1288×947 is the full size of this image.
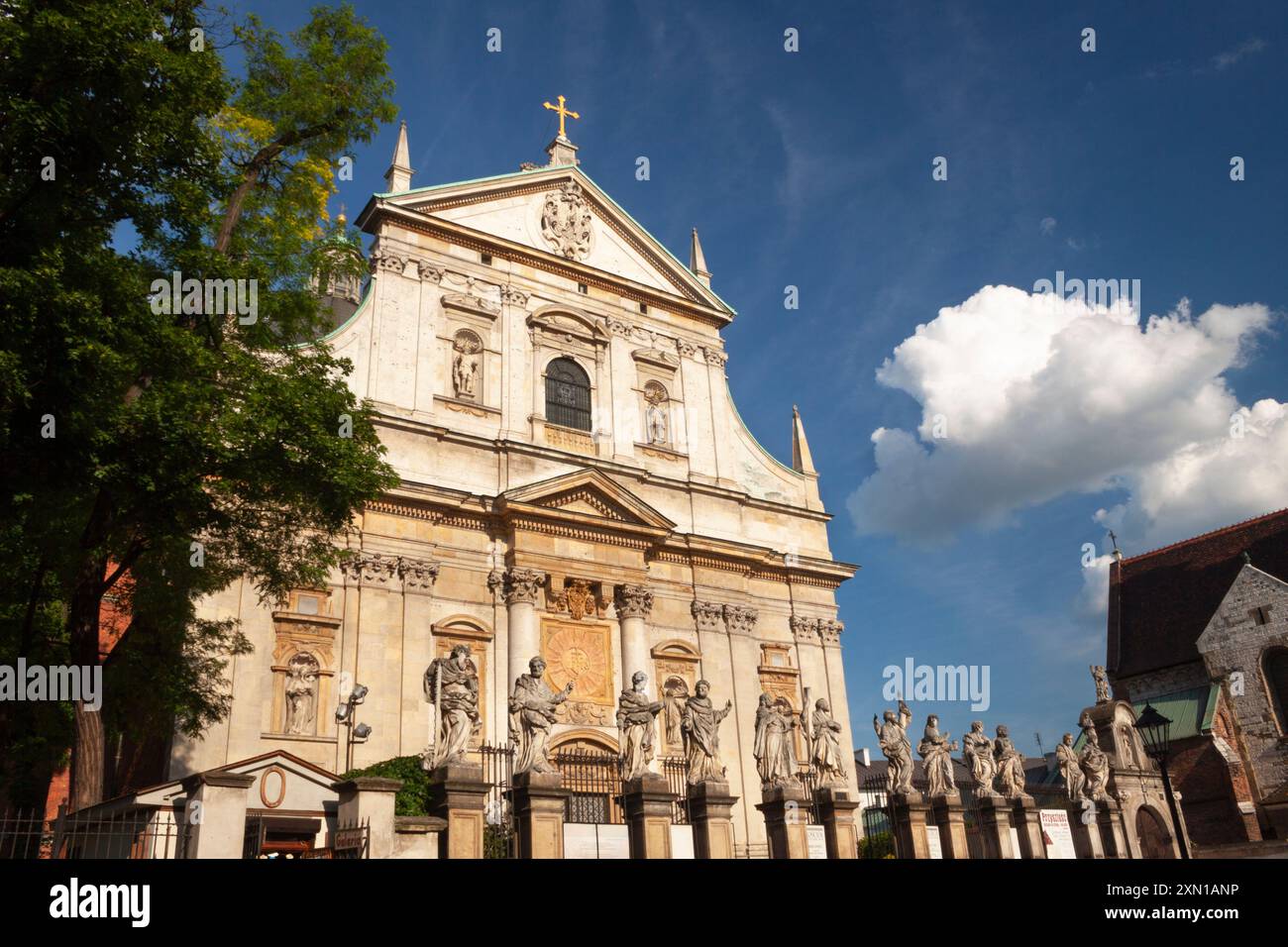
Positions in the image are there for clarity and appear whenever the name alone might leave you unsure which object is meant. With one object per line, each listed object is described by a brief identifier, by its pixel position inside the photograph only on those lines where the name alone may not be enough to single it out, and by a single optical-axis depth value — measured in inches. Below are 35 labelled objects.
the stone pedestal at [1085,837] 851.4
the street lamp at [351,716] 778.2
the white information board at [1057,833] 818.8
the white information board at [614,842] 574.9
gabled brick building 1284.4
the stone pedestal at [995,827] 779.4
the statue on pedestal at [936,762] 759.7
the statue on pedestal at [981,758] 805.9
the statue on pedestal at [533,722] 556.4
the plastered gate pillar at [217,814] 433.1
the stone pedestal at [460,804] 500.7
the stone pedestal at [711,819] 585.3
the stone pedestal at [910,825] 705.0
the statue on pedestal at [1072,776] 864.3
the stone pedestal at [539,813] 521.0
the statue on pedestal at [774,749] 658.2
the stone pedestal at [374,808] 470.3
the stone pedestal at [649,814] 561.0
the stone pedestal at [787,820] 625.3
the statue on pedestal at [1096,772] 873.5
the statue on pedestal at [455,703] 538.9
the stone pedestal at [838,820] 661.9
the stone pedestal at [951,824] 737.6
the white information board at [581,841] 563.5
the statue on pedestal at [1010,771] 813.9
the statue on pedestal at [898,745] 731.4
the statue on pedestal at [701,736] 620.7
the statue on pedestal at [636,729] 607.2
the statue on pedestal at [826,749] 725.3
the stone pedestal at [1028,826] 794.2
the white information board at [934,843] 736.3
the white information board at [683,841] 615.6
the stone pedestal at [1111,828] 872.3
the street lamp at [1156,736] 676.1
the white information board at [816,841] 662.5
